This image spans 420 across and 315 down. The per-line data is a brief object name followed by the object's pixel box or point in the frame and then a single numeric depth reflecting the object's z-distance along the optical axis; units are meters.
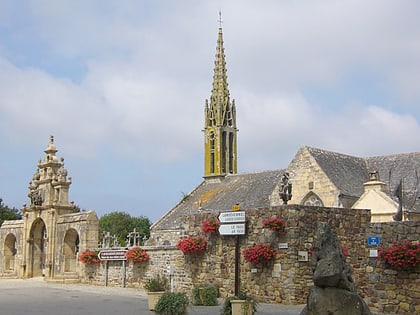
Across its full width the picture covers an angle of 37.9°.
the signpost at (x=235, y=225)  17.88
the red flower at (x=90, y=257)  25.70
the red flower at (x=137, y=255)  22.81
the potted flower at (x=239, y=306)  12.34
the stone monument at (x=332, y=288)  6.73
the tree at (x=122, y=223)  78.56
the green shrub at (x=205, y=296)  16.66
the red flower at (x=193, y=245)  19.16
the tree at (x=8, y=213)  54.25
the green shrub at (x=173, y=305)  13.19
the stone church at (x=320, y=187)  26.09
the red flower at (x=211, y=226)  18.69
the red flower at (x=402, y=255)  13.74
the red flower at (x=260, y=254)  16.91
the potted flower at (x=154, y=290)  14.93
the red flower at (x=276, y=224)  16.77
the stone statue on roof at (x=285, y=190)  18.67
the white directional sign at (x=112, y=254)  23.93
